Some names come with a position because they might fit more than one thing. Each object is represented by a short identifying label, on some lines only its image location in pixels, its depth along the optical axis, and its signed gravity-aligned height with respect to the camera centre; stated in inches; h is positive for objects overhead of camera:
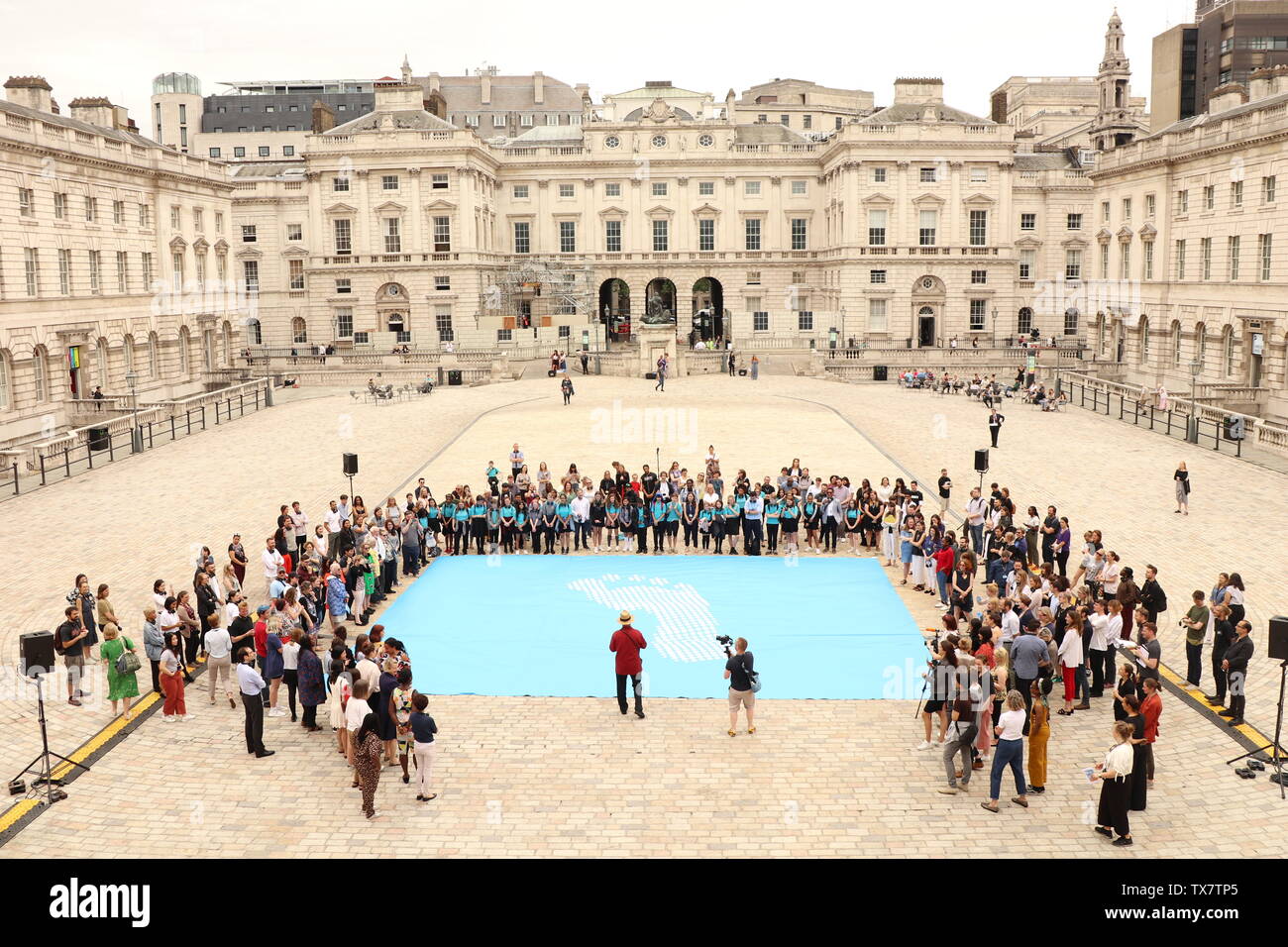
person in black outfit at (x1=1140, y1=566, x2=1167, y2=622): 698.8 -164.8
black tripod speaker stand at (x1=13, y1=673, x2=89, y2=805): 522.3 -202.4
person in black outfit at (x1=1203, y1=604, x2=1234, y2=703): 618.8 -172.9
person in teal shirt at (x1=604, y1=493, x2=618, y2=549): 992.2 -156.3
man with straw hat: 609.6 -169.3
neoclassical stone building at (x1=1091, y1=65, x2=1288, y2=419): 1760.6 +135.3
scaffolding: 3041.3 +114.6
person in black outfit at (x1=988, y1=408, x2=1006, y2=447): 1450.5 -120.5
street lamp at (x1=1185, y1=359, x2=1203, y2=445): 1515.7 -141.2
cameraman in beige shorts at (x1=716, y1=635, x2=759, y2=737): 580.7 -176.4
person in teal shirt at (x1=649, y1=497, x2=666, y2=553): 995.9 -159.5
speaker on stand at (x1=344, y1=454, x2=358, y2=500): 1003.9 -111.9
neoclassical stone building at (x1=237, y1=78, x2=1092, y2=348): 2827.3 +269.0
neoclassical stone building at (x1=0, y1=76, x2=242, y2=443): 1654.8 +132.4
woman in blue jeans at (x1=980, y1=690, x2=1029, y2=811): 506.3 -182.2
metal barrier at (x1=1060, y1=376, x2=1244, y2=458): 1521.9 -138.6
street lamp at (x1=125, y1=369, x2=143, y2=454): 1531.7 -132.7
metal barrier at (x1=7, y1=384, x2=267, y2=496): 1348.4 -139.9
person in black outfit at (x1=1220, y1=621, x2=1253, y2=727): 585.3 -175.7
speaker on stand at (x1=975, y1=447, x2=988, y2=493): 1022.4 -118.8
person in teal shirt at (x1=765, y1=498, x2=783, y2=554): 987.9 -158.3
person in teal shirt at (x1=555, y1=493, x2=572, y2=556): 992.9 -158.0
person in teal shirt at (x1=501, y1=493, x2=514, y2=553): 992.9 -166.7
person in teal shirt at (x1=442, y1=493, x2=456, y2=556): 988.6 -157.0
